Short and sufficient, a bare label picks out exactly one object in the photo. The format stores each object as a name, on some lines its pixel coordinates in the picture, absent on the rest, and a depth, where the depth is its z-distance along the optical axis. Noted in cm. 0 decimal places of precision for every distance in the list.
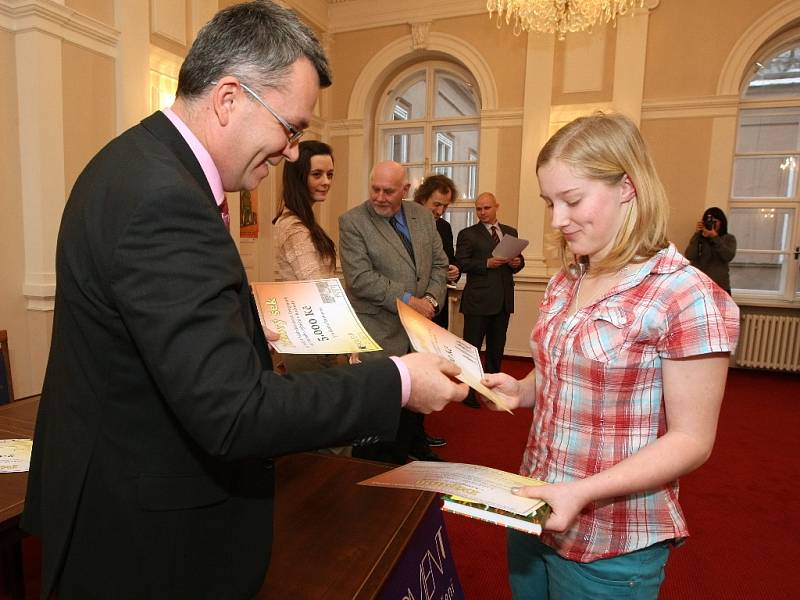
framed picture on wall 533
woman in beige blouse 233
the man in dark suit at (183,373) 66
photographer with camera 535
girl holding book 89
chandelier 457
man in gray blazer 263
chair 231
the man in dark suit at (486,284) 416
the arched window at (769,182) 577
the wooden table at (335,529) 105
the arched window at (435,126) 697
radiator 560
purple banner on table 113
